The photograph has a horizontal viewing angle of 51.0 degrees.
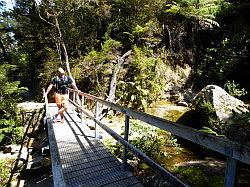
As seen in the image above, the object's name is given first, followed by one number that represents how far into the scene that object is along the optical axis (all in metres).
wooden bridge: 1.85
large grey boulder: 9.45
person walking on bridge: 8.27
